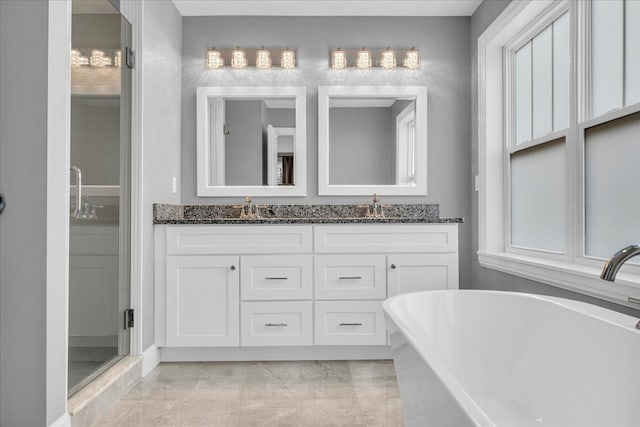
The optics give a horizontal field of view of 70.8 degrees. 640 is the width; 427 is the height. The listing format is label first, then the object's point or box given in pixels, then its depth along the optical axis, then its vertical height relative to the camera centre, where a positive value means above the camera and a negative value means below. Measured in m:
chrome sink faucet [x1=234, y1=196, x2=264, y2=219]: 3.20 +0.03
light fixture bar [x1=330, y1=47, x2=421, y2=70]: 3.23 +1.13
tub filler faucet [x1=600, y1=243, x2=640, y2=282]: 1.18 -0.12
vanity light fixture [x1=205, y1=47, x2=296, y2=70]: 3.22 +1.13
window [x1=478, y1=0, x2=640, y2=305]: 1.85 +0.38
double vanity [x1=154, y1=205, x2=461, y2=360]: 2.68 -0.39
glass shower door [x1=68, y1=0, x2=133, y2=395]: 1.90 +0.11
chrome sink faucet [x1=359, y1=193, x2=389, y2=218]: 3.19 +0.04
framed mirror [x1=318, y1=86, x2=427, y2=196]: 3.26 +0.54
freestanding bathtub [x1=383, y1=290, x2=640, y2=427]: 1.10 -0.45
